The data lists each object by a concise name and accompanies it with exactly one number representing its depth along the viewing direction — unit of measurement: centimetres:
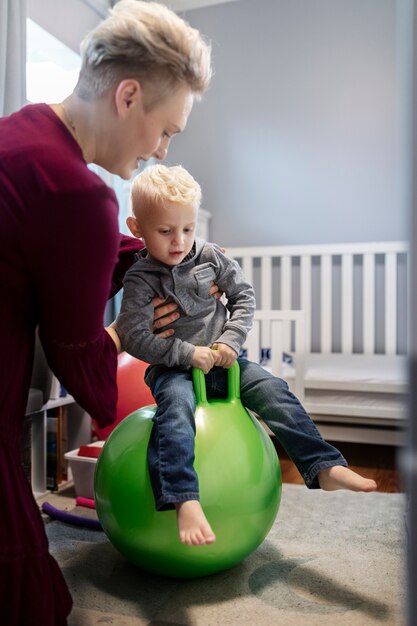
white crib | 218
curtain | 187
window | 255
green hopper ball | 107
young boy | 108
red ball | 170
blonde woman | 79
